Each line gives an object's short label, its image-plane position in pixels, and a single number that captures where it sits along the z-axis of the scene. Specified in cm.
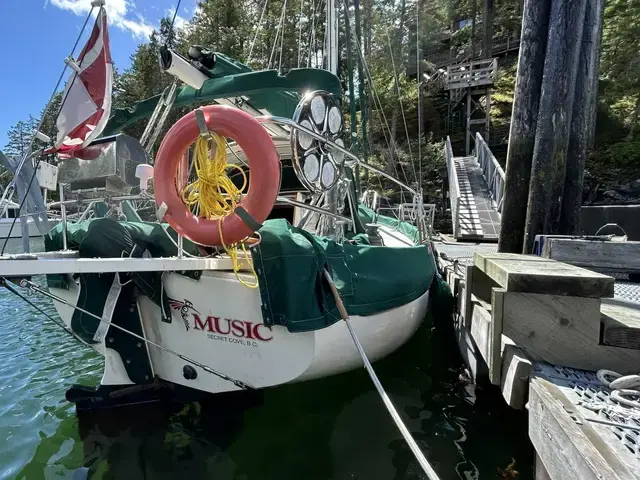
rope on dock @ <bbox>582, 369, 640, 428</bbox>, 165
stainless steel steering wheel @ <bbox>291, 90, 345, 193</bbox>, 390
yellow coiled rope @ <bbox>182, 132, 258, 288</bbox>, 301
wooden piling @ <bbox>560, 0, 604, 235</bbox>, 421
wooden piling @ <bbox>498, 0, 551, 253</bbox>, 417
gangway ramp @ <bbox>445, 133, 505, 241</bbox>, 1092
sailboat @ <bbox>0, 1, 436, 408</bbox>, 301
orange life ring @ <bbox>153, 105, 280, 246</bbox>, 291
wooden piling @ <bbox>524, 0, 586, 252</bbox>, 390
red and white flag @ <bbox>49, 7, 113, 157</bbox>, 349
